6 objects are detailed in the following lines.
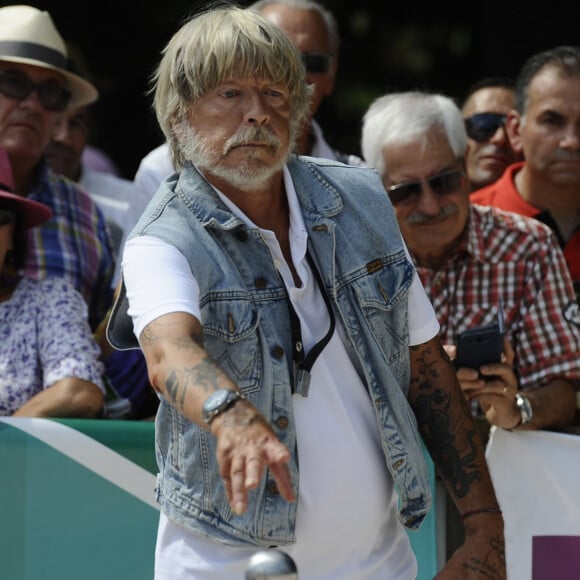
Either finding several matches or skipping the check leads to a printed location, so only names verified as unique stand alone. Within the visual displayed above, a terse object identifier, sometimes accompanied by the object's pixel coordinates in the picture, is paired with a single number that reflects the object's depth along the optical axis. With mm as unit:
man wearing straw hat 9406
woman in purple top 7699
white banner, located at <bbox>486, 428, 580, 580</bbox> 7461
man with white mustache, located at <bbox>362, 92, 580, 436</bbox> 7988
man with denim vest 5012
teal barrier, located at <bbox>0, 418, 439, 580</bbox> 7289
